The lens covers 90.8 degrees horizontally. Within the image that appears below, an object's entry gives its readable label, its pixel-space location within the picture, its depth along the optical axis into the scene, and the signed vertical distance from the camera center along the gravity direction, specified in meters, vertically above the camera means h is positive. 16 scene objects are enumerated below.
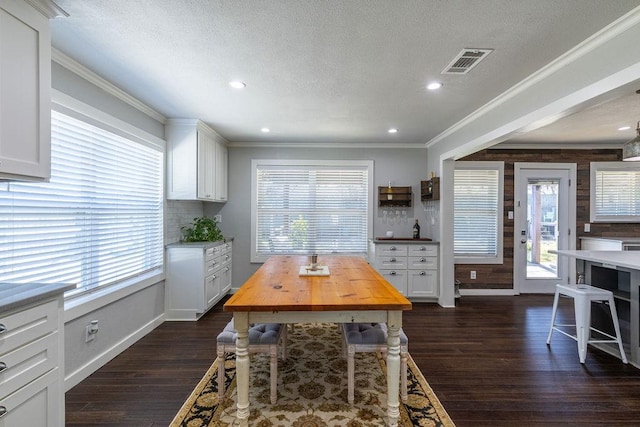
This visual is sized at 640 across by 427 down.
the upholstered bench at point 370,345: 2.13 -0.91
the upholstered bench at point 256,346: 2.13 -0.91
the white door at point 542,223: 5.07 -0.17
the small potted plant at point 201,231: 4.27 -0.28
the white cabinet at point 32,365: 1.32 -0.70
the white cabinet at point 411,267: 4.63 -0.81
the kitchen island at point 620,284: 2.72 -0.70
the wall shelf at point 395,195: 5.05 +0.27
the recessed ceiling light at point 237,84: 2.73 +1.12
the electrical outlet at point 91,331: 2.55 -0.99
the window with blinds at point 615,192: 5.06 +0.34
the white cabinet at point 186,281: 3.83 -0.85
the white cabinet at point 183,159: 3.88 +0.64
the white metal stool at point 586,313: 2.78 -0.89
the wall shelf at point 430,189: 4.58 +0.35
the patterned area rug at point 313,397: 2.00 -1.31
